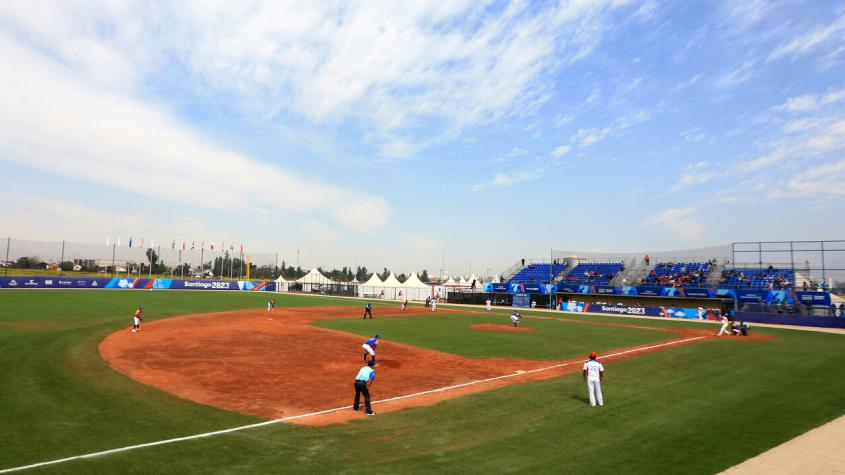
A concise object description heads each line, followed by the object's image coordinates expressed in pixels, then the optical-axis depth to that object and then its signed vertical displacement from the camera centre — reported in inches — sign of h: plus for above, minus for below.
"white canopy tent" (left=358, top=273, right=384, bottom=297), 3683.6 -144.5
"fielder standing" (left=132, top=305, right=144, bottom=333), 1144.2 -133.6
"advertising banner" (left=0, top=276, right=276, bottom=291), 2908.2 -105.0
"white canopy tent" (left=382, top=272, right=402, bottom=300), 3609.7 -138.9
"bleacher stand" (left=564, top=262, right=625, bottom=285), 2637.8 -17.5
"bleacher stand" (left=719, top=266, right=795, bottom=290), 2065.7 -39.3
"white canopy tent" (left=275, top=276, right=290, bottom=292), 4072.3 -140.3
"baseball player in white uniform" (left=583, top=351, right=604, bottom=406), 565.6 -137.2
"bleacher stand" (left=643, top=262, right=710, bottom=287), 2298.2 -19.5
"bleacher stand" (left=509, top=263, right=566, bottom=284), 2930.6 -19.8
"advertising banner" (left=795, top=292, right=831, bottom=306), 1833.8 -115.0
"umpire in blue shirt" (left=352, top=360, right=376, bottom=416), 526.3 -135.4
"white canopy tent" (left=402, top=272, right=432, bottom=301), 3531.0 -152.2
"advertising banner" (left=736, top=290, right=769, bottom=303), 1965.4 -114.2
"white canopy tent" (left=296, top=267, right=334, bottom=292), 4165.8 -89.0
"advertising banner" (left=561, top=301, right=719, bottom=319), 2063.2 -200.9
